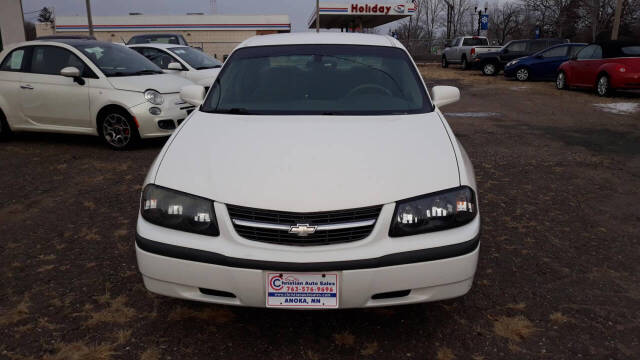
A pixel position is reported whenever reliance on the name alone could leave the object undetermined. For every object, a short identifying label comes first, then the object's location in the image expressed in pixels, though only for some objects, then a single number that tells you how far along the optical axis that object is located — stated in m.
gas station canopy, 43.28
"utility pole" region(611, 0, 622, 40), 21.94
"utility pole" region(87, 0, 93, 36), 27.41
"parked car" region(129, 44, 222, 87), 9.98
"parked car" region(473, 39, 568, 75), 21.86
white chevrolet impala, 2.29
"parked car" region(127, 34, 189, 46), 18.09
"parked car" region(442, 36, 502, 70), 26.27
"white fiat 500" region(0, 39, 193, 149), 7.20
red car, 12.92
